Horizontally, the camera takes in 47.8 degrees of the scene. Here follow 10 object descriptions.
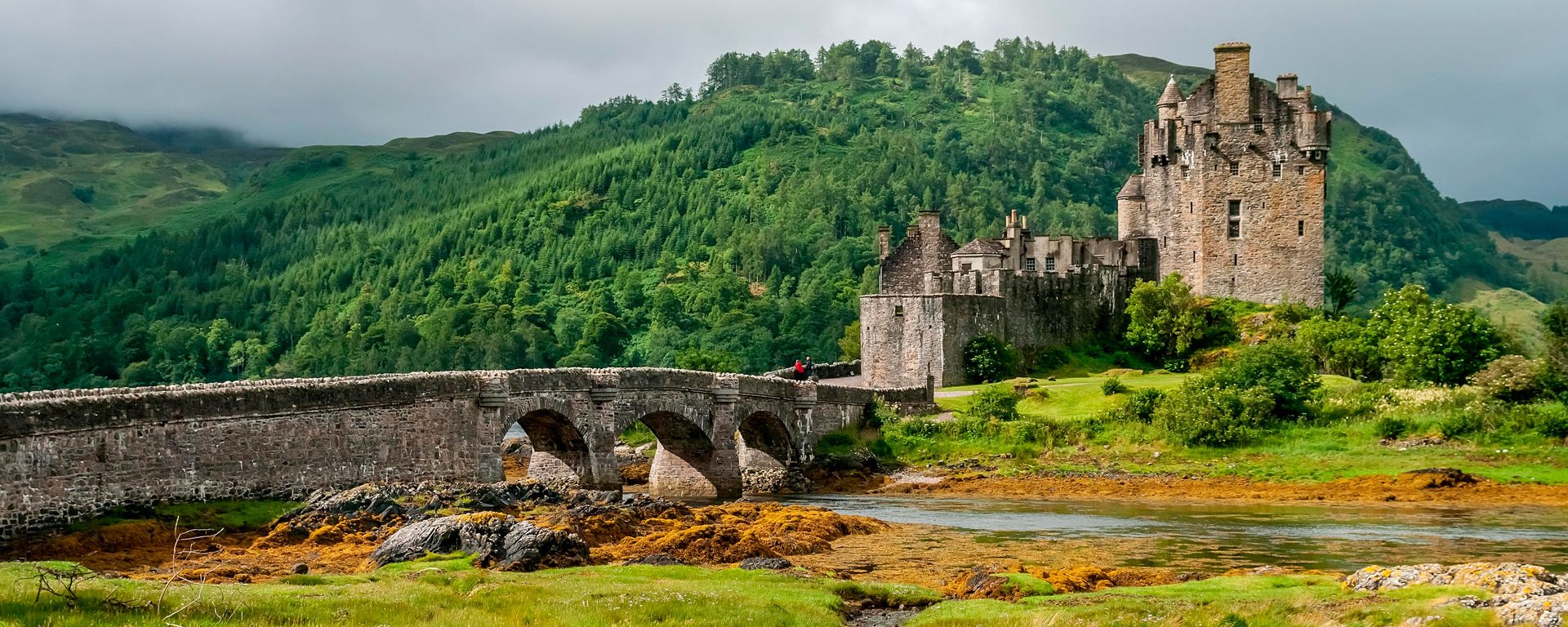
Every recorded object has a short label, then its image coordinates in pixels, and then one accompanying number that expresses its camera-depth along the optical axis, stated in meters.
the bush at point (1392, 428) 59.09
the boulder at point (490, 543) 34.00
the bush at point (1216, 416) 61.09
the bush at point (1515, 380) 59.28
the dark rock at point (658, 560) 36.10
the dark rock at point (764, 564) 35.94
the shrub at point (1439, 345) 64.12
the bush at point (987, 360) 74.31
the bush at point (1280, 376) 62.06
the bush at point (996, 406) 65.44
